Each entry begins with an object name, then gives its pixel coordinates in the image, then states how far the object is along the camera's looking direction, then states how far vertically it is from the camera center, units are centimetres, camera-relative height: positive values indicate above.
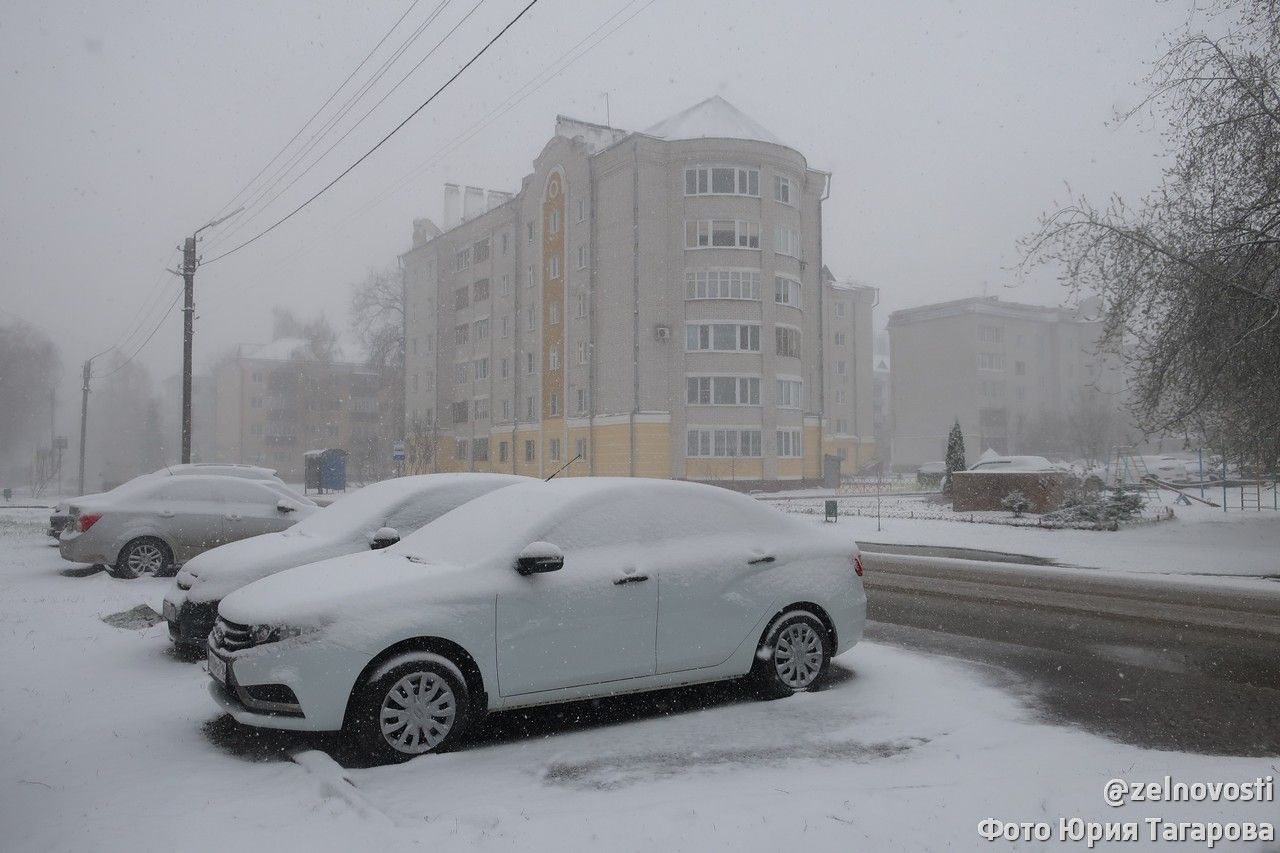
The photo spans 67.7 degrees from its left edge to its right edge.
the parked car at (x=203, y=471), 1477 +3
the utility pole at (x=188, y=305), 2570 +461
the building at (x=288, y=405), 8881 +690
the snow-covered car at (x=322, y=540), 798 -58
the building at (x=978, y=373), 8544 +932
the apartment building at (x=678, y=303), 4631 +866
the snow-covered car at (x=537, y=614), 523 -86
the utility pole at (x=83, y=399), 5317 +436
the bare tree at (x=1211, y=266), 1410 +324
